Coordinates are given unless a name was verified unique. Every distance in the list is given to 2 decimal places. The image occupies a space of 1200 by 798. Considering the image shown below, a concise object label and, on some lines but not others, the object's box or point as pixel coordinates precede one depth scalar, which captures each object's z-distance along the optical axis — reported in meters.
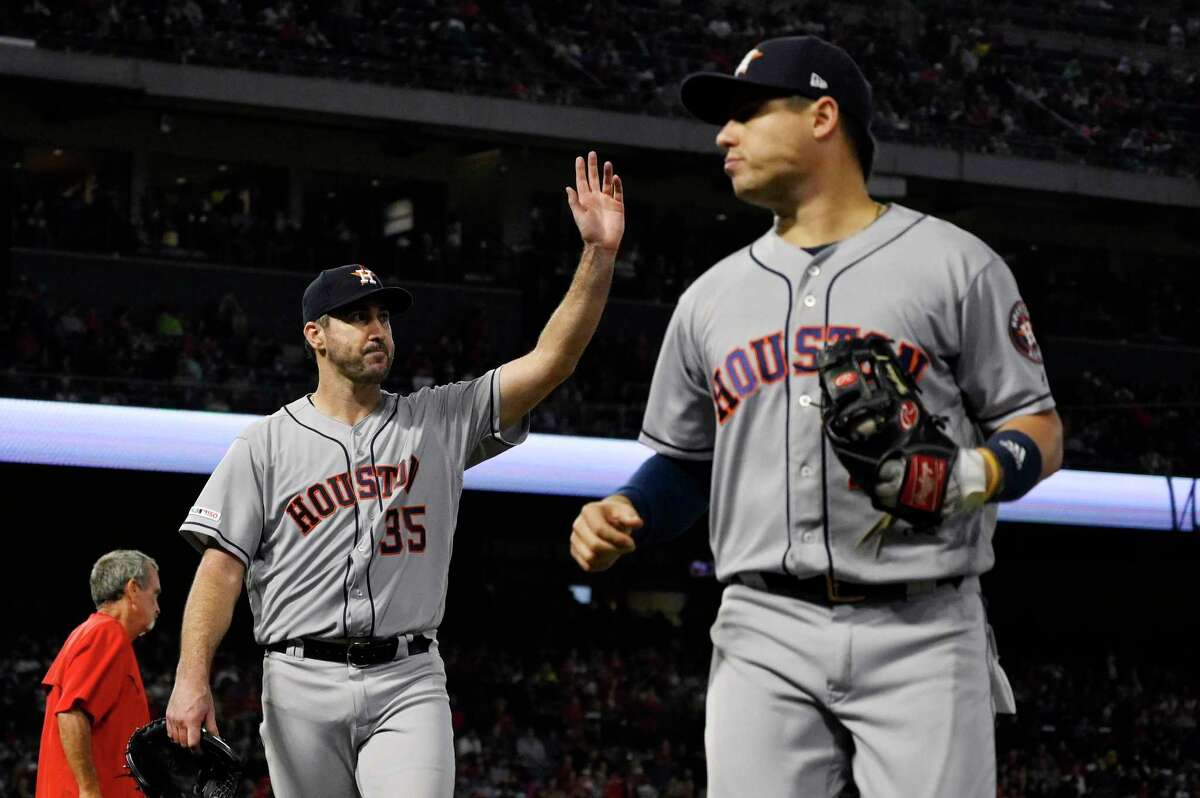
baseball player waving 9.97
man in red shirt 12.72
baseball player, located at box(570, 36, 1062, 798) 6.21
